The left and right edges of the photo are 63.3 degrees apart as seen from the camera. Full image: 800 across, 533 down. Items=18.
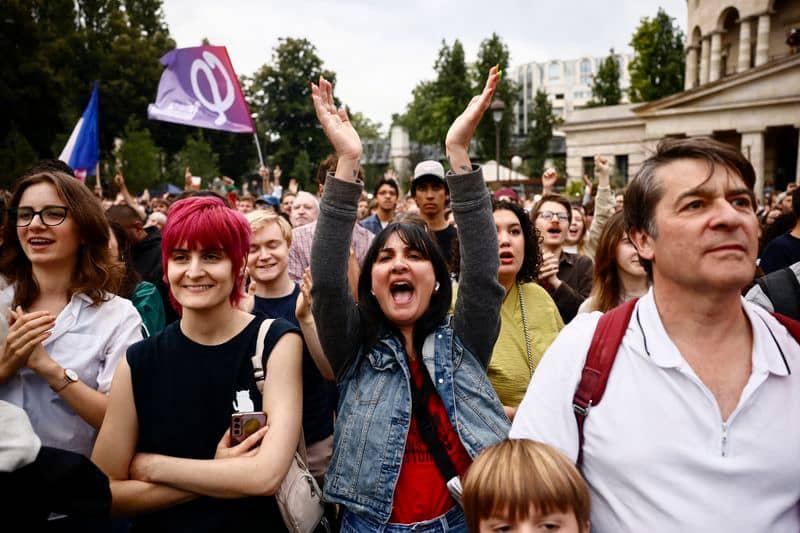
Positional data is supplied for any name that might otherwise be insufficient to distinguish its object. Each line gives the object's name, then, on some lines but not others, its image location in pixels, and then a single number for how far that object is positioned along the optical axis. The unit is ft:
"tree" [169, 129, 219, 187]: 105.29
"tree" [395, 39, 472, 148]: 171.53
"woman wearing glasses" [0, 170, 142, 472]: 8.48
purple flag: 35.99
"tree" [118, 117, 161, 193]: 92.58
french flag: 39.81
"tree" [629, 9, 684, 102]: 145.18
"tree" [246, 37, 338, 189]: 184.85
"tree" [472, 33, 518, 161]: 160.66
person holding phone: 7.59
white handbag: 7.88
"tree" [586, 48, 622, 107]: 167.02
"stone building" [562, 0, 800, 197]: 86.94
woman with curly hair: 11.07
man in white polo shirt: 5.91
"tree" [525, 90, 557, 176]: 178.50
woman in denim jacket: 8.04
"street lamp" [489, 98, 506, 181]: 60.70
